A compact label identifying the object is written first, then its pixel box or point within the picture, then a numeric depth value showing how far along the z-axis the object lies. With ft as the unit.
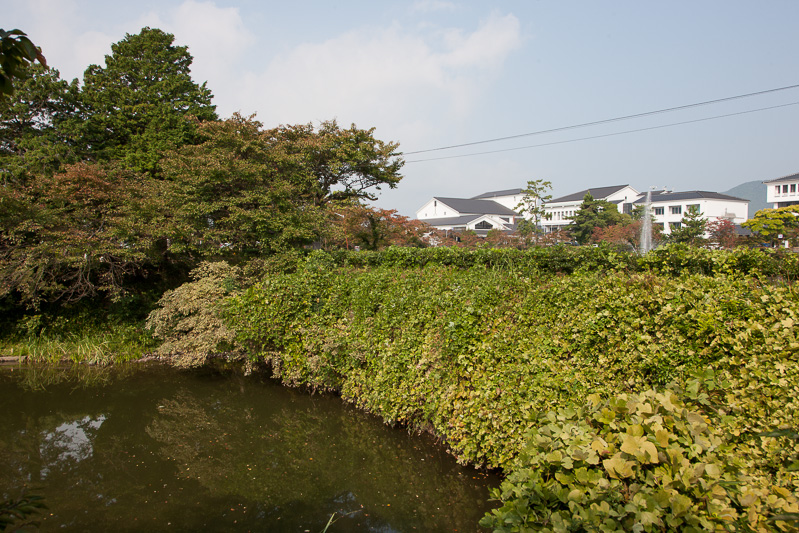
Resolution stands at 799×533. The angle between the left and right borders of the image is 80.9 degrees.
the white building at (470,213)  177.88
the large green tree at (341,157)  49.71
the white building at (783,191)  157.68
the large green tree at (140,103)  46.50
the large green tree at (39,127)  40.81
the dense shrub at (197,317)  30.30
